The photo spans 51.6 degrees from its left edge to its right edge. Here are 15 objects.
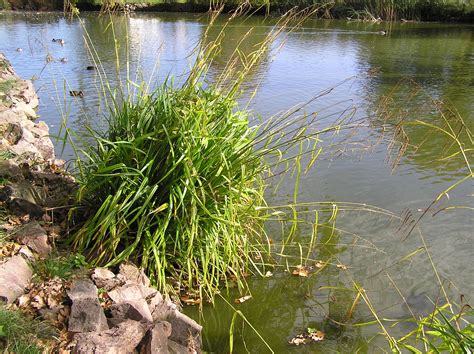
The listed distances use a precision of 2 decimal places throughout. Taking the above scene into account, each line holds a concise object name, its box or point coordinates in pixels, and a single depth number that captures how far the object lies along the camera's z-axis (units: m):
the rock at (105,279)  3.07
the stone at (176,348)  2.73
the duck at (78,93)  8.95
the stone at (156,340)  2.54
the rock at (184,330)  2.88
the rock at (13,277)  2.68
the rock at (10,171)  3.81
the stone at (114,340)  2.38
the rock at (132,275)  3.24
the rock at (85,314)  2.59
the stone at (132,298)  2.84
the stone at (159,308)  2.96
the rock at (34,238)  3.17
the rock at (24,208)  3.44
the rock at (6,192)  3.49
